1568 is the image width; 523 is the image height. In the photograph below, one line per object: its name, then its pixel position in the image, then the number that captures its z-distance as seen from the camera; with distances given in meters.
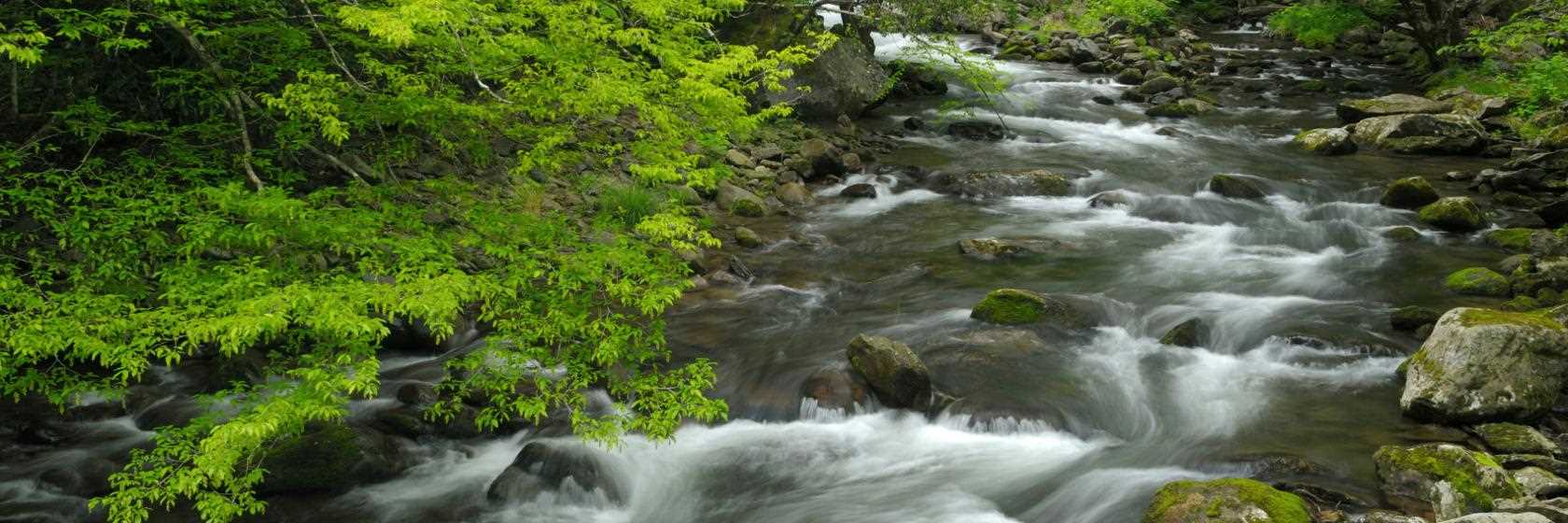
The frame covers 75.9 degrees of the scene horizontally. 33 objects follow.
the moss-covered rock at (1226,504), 5.93
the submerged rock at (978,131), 19.95
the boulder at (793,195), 15.44
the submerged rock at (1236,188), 15.66
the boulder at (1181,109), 21.83
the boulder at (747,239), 13.28
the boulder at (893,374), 8.78
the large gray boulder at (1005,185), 16.25
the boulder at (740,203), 14.40
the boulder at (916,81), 22.77
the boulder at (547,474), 7.63
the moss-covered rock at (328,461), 7.35
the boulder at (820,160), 16.67
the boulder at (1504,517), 5.28
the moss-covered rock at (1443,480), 6.13
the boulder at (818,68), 18.56
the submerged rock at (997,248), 13.07
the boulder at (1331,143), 17.84
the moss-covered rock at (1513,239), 11.97
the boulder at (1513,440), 6.97
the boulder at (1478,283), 10.43
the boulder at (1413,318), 9.67
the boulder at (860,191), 15.91
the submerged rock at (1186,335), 10.17
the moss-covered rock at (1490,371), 7.43
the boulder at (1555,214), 12.40
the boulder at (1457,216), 12.91
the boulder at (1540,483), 6.24
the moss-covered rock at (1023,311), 10.55
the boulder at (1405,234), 13.03
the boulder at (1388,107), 19.42
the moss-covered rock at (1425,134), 17.16
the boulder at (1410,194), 14.29
